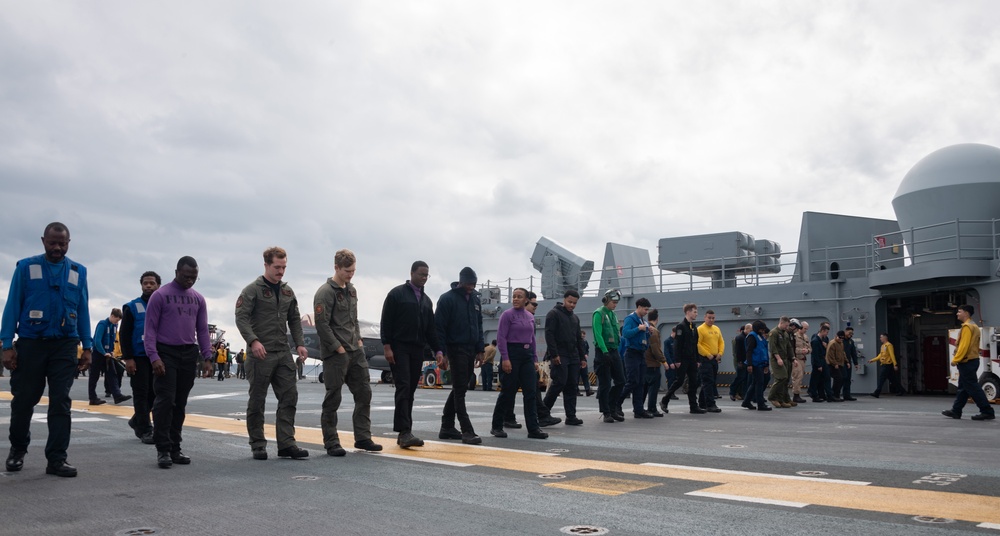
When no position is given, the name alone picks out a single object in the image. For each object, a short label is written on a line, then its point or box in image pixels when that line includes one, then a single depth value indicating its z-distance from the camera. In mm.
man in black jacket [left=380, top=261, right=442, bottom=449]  7855
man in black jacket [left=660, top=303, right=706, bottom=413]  12953
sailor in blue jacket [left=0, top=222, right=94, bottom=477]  5875
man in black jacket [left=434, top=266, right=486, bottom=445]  8359
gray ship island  20109
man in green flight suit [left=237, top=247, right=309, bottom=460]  6824
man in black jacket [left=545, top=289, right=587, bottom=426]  10406
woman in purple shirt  9078
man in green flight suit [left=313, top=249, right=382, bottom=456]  7160
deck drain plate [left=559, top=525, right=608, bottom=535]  4004
